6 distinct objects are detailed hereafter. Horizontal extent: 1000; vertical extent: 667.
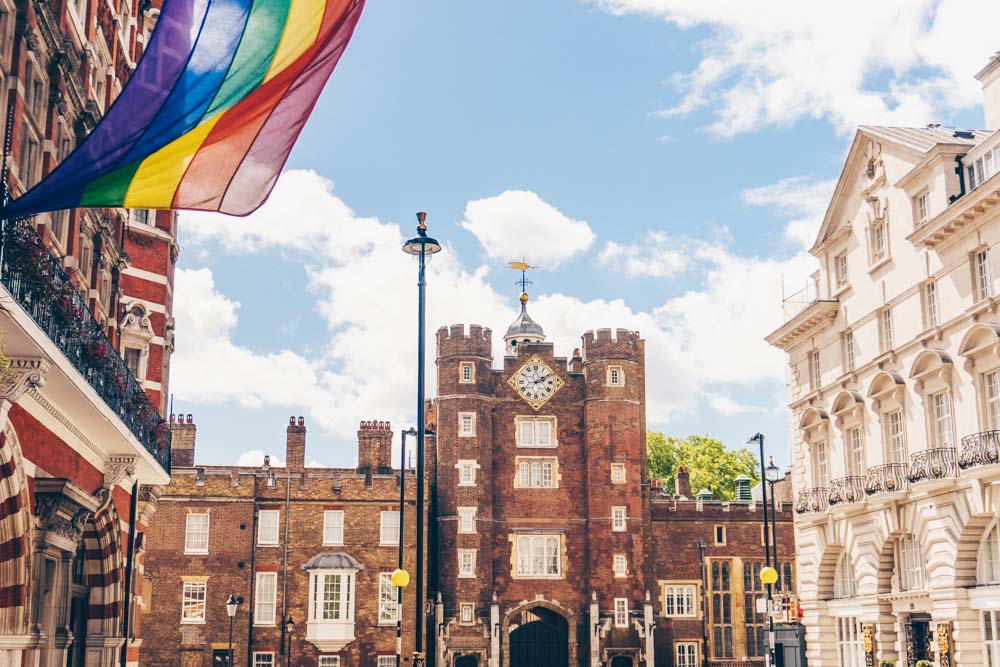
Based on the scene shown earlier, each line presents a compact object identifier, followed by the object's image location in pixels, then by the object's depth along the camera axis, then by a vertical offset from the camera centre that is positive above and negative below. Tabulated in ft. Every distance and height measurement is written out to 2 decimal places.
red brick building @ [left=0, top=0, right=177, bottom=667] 48.14 +9.61
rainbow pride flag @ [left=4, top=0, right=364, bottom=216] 40.50 +17.08
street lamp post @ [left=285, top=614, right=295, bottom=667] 160.62 -5.82
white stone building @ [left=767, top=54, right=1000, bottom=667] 93.40 +17.37
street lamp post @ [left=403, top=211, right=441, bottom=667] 59.52 +11.62
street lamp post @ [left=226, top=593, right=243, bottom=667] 135.56 -1.16
